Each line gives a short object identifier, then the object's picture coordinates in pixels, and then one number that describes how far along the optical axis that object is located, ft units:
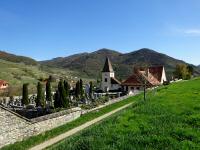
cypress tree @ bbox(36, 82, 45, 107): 87.52
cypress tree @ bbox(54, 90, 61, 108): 76.88
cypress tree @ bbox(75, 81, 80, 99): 106.13
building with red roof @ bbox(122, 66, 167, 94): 134.28
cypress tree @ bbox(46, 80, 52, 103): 95.74
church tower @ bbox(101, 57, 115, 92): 140.43
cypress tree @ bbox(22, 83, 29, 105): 89.84
